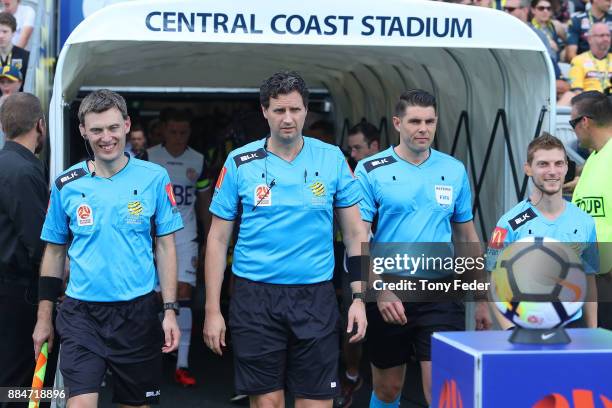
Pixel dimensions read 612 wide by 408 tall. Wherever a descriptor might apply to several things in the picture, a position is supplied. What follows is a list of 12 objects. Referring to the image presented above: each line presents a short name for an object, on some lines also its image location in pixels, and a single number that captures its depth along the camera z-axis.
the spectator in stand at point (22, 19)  21.16
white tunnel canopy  11.66
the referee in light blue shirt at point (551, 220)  10.49
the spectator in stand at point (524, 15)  22.78
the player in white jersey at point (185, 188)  16.33
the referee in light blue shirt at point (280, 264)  9.77
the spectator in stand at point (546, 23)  25.42
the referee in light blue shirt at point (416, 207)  11.00
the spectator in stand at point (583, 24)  25.41
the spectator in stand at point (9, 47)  19.31
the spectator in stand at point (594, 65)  22.23
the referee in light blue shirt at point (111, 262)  9.61
